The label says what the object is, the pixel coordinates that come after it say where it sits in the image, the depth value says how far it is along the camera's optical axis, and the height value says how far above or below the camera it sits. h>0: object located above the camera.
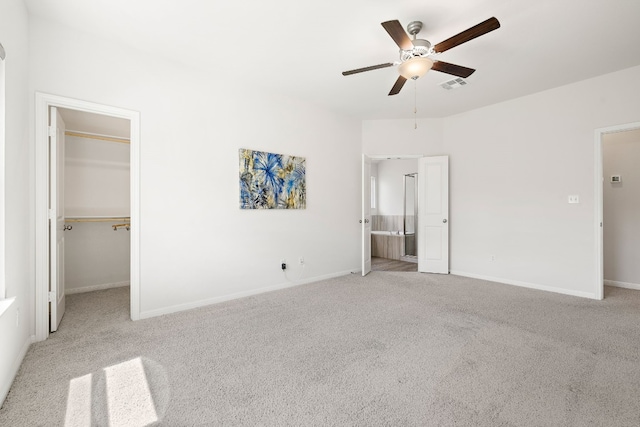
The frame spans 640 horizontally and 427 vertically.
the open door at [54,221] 2.52 -0.07
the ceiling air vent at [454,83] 3.52 +1.63
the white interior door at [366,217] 4.78 -0.08
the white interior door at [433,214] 4.99 -0.03
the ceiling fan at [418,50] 2.06 +1.32
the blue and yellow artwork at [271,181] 3.67 +0.44
